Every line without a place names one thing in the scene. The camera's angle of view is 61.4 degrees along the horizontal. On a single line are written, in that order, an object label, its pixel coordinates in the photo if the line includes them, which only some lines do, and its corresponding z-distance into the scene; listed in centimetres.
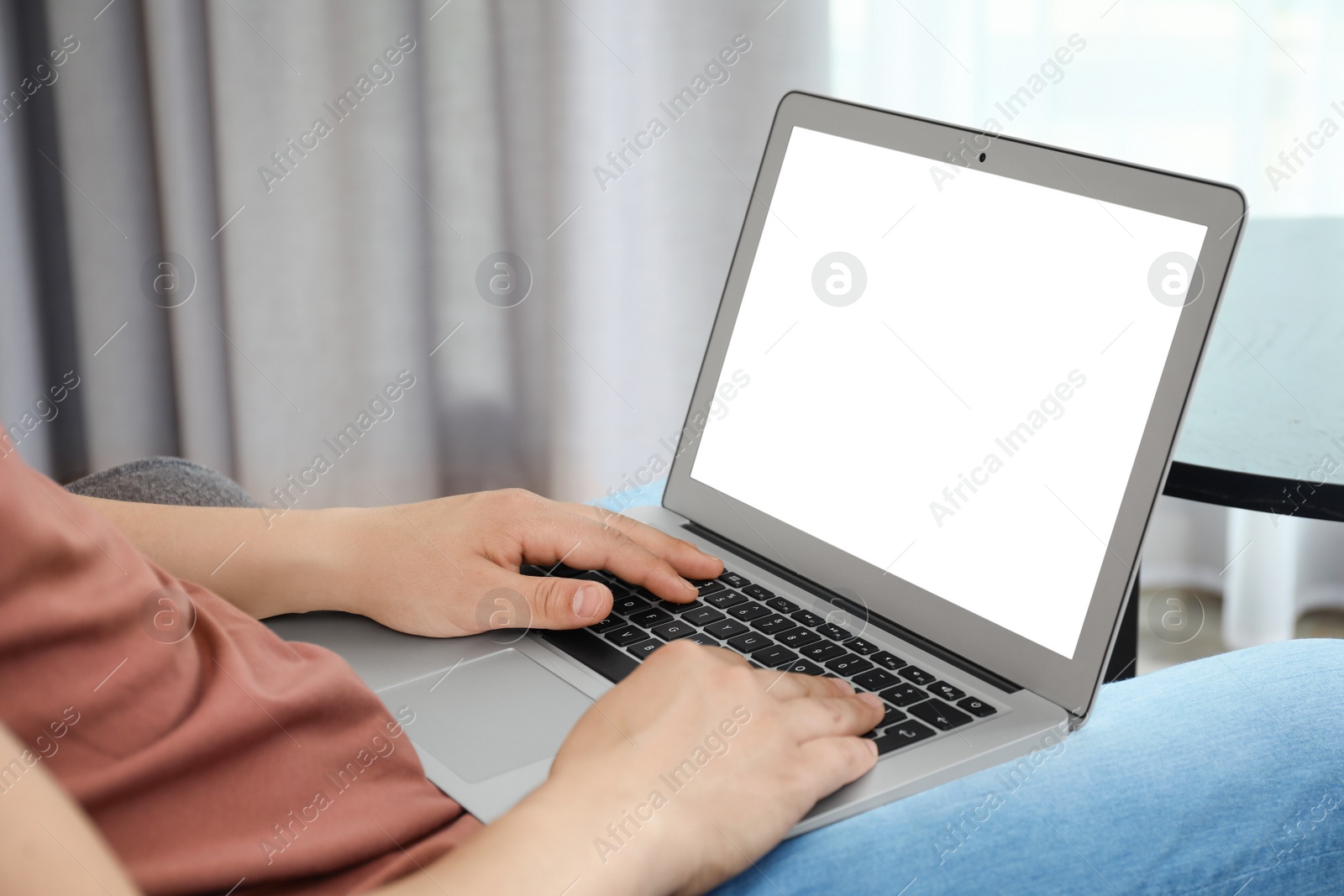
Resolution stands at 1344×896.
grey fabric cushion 82
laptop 53
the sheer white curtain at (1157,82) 151
